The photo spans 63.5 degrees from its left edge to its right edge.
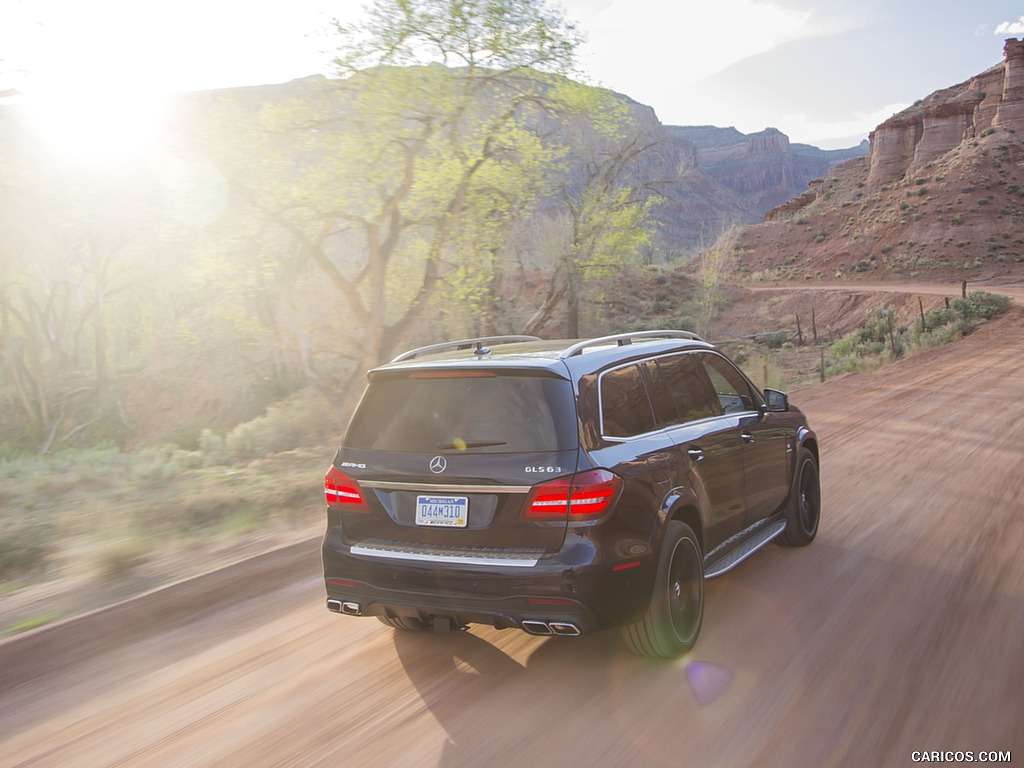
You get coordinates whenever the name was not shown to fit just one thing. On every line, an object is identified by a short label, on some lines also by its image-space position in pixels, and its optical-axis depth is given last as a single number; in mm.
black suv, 3701
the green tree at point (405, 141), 13938
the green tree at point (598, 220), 23312
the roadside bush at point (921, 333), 24156
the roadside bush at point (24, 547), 6605
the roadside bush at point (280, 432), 15547
